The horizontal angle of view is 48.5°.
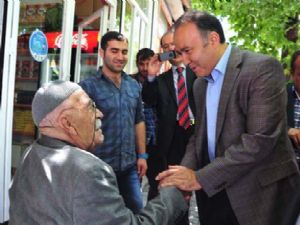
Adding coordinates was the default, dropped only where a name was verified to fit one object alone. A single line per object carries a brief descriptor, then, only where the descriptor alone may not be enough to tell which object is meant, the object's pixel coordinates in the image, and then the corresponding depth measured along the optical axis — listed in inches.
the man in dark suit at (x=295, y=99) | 116.6
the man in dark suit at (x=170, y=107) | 126.1
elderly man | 51.3
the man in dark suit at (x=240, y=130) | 68.3
